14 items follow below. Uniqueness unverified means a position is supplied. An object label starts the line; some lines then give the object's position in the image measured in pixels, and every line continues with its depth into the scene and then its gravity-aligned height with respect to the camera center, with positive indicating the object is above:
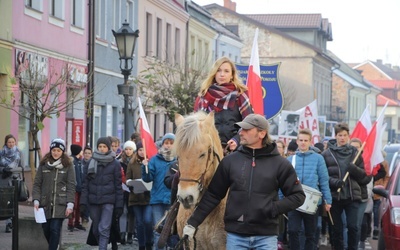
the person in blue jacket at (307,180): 14.18 -0.78
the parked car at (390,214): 13.48 -1.21
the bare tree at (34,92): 17.78 +0.56
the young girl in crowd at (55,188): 13.77 -0.95
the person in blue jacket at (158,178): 14.59 -0.83
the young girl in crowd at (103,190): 14.60 -1.02
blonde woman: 9.80 +0.23
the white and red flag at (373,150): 17.59 -0.43
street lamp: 20.53 +1.46
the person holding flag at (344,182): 15.13 -0.85
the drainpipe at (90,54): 31.17 +2.03
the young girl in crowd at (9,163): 18.59 -0.85
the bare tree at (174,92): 29.94 +0.87
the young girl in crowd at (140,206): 15.42 -1.35
